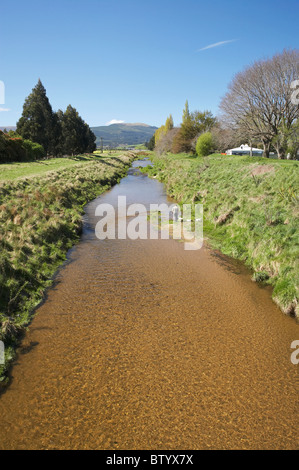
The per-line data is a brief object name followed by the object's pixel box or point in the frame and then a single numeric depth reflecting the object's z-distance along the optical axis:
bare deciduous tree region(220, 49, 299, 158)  32.38
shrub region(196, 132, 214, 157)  51.12
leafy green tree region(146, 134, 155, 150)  134.12
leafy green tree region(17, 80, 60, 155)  46.94
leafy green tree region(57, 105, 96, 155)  57.88
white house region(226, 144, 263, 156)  59.25
